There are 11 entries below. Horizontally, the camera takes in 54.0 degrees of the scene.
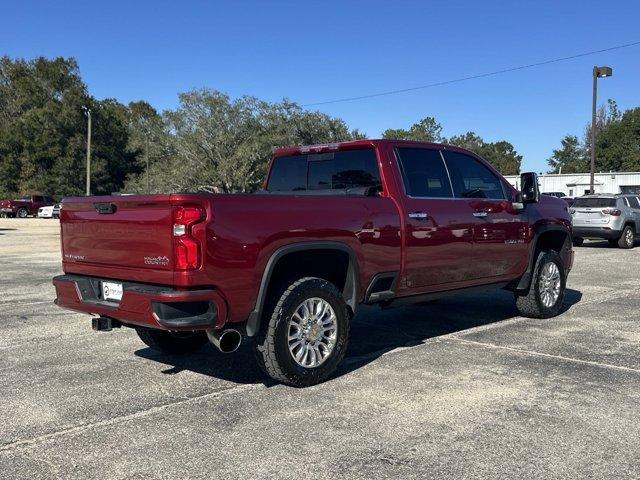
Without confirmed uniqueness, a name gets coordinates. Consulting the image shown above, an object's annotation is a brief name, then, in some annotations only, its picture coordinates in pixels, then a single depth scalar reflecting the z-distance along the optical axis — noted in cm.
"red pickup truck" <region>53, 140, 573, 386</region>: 418
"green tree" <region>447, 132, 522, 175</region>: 11877
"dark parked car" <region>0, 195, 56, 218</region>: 4675
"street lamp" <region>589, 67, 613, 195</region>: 2855
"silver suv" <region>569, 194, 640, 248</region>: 1772
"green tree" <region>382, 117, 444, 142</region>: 9518
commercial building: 5397
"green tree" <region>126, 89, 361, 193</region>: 4925
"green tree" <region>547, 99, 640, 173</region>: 7544
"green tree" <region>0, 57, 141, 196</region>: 5912
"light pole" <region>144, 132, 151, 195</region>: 5444
